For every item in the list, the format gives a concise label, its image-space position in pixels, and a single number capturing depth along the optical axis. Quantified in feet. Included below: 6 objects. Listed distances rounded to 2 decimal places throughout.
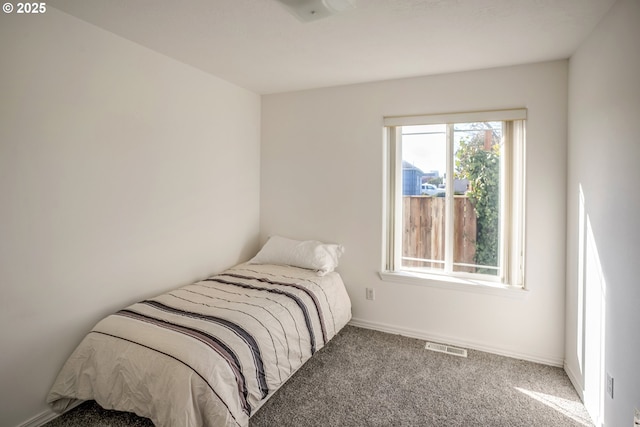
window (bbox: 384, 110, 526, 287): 9.66
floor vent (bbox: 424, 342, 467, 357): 9.52
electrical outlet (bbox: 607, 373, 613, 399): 6.03
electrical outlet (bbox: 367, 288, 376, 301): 11.12
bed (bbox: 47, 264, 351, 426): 5.65
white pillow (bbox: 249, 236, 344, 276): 10.64
